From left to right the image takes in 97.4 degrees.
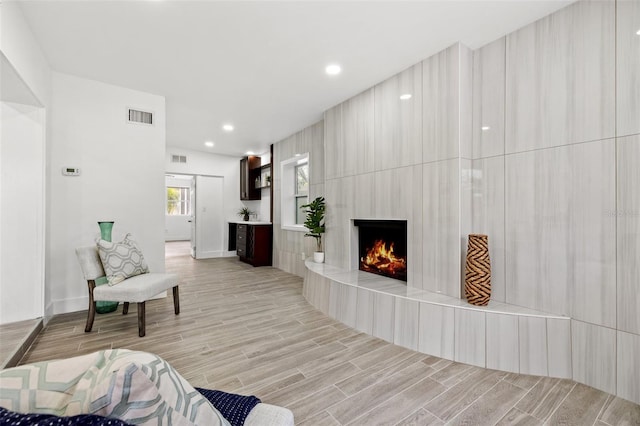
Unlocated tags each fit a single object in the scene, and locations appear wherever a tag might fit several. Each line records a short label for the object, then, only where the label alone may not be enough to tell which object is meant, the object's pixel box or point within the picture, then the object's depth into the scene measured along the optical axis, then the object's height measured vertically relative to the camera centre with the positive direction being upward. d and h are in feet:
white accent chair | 8.13 -2.21
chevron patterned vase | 7.18 -1.49
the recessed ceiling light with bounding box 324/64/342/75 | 9.49 +4.99
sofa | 1.49 -1.02
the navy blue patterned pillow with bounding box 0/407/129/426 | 1.40 -1.05
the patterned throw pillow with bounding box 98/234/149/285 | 8.63 -1.50
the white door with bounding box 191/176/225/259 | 22.84 -0.39
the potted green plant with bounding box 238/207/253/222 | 23.72 +0.04
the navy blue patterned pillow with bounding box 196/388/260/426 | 2.39 -1.78
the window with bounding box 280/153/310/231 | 18.20 +1.43
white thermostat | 10.14 +1.53
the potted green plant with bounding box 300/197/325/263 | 13.44 -0.36
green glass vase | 9.98 -2.36
